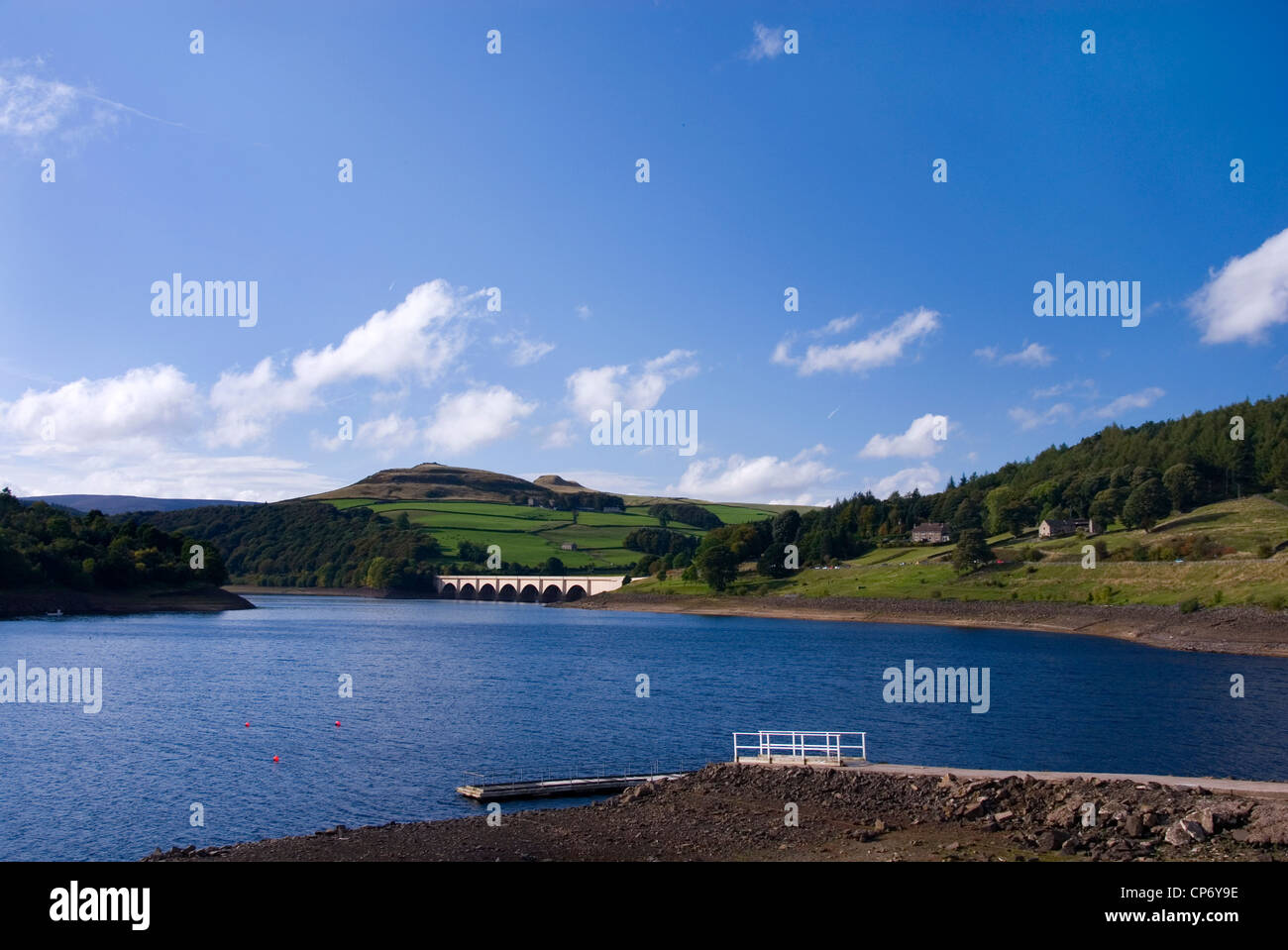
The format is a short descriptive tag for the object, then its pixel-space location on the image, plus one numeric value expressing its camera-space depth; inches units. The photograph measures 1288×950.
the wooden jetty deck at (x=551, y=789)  1412.4
